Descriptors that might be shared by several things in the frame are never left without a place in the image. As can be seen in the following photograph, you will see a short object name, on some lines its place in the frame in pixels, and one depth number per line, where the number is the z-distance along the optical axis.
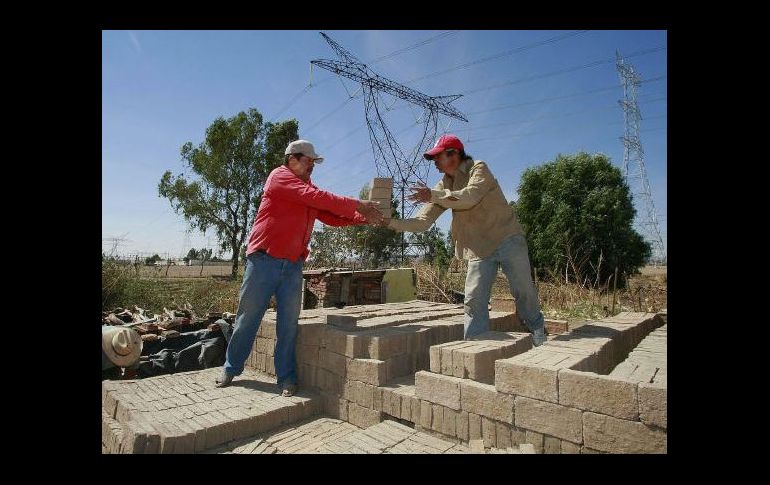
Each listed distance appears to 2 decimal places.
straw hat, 3.87
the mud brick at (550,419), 2.15
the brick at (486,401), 2.39
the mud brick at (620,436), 1.96
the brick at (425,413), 2.74
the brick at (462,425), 2.56
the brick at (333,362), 3.38
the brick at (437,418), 2.68
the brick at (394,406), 2.93
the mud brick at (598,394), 2.01
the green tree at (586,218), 17.03
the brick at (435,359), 2.82
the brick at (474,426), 2.50
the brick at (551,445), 2.21
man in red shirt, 3.51
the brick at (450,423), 2.61
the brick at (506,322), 4.69
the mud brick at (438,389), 2.62
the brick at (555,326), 6.13
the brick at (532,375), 2.24
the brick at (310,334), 3.68
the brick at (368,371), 3.12
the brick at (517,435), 2.33
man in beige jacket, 3.57
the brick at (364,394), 3.13
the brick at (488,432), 2.43
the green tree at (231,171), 22.81
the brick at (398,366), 3.22
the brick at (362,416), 3.08
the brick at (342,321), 3.80
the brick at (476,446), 2.25
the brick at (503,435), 2.39
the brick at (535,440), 2.27
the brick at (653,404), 1.92
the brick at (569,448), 2.14
